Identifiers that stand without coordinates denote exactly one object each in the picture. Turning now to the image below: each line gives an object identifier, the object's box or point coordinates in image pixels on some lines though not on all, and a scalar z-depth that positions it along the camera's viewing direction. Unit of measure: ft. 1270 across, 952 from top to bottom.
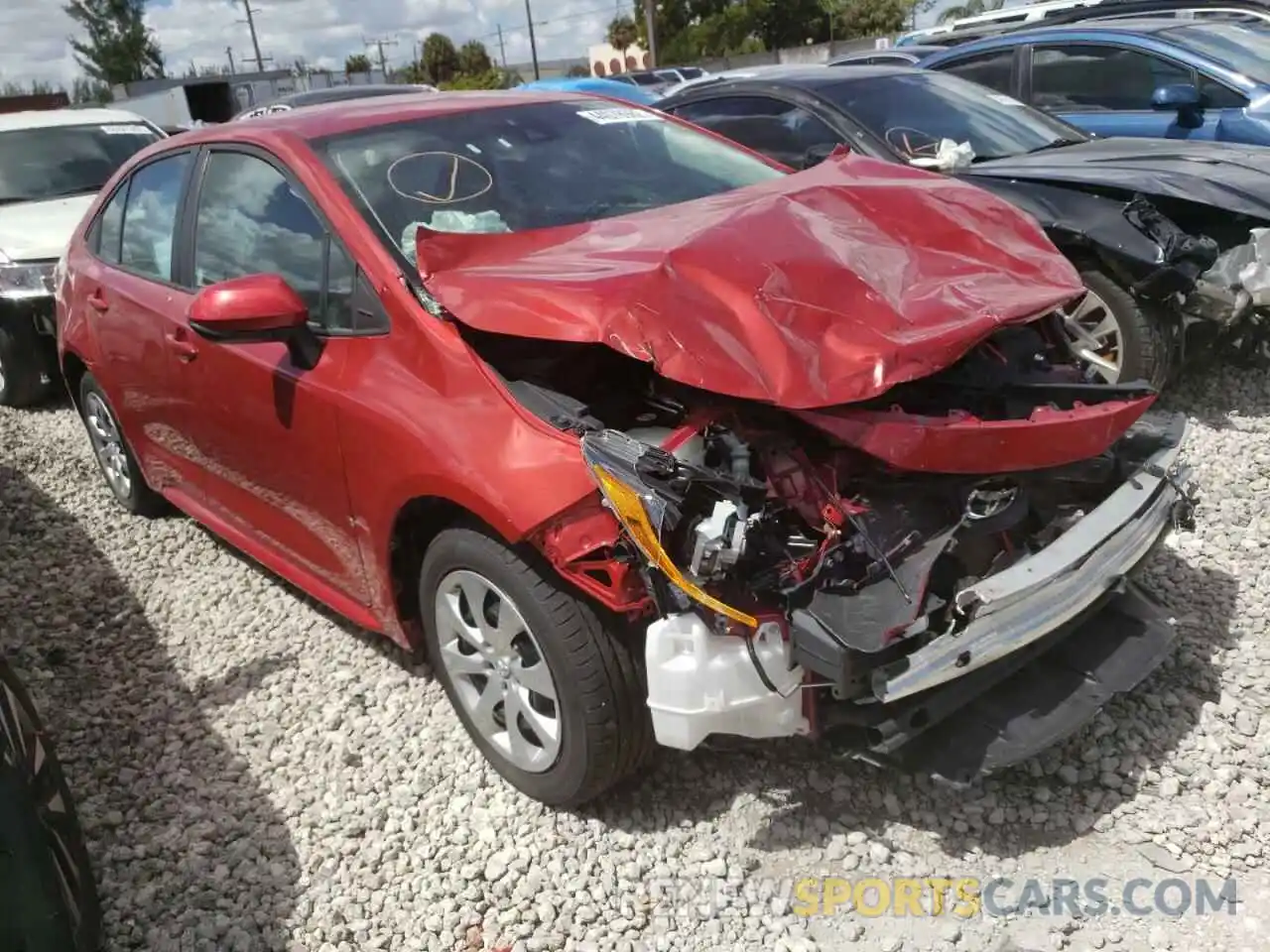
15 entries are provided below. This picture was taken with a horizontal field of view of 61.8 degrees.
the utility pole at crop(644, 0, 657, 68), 116.16
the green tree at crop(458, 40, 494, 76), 182.39
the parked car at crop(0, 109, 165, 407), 21.40
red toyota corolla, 7.47
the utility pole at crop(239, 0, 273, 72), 175.18
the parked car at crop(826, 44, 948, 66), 40.83
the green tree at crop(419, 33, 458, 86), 183.62
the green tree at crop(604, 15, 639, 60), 169.78
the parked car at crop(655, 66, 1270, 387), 14.56
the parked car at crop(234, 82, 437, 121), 48.69
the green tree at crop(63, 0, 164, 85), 157.69
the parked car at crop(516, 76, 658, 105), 53.73
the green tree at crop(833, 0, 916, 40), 135.95
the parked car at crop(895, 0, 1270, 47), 30.71
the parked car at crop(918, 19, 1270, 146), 21.08
